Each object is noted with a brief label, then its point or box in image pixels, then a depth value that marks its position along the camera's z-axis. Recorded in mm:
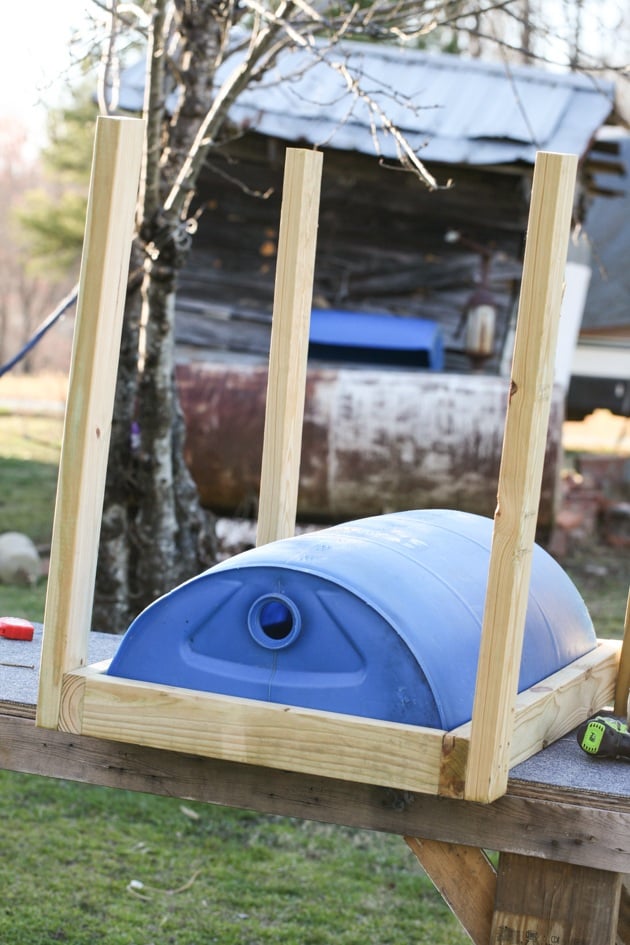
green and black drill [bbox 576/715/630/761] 2602
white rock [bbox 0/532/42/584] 8250
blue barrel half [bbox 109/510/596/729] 2430
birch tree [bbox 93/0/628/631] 5305
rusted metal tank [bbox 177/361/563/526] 8609
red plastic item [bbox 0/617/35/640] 3373
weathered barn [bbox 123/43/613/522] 8641
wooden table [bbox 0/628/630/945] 2379
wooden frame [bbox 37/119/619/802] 2225
